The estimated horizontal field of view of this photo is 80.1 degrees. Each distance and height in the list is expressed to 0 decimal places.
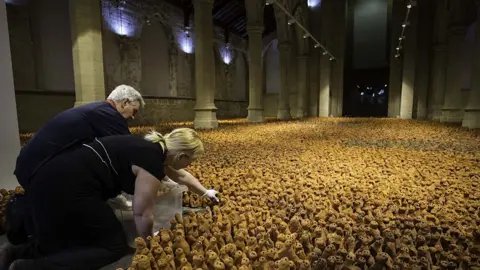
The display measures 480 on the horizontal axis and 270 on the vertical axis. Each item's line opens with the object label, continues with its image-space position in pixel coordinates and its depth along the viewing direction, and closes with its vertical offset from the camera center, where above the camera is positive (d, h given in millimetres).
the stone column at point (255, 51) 14188 +2753
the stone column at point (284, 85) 18562 +1387
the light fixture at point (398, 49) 18372 +3743
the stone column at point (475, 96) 9523 +316
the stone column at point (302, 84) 22281 +1753
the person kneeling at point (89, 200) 1844 -616
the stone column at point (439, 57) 16766 +2915
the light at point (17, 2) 9841 +3679
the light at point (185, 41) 17609 +4086
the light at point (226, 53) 22234 +4214
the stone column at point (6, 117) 2920 -96
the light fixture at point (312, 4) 14278 +8390
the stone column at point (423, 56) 19016 +3344
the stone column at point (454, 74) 12922 +1409
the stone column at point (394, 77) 20391 +2071
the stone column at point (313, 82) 23094 +1978
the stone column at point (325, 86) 21891 +1538
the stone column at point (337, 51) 22031 +4305
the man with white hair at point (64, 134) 2072 -230
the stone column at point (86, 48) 7293 +1544
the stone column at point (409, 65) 18219 +2587
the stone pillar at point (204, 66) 10570 +1519
